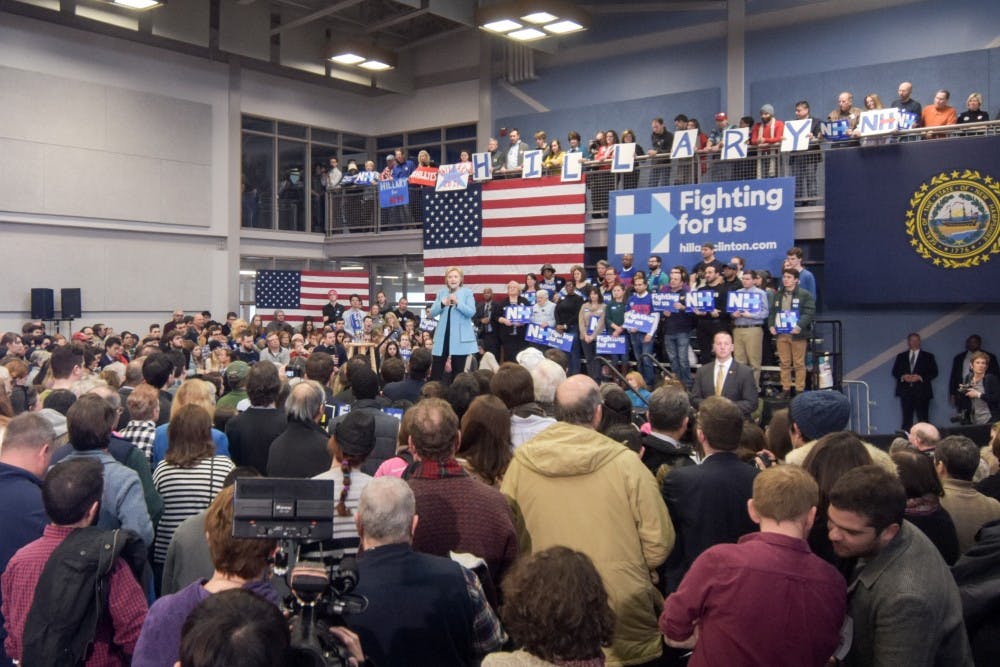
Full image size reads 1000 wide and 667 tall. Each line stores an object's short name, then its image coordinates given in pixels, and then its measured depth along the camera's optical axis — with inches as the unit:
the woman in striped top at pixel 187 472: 147.0
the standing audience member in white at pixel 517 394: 161.9
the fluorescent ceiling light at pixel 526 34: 650.8
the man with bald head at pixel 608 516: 120.3
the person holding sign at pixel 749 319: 451.5
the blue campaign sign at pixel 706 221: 505.7
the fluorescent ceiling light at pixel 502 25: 629.7
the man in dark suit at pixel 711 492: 124.9
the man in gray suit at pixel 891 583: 91.0
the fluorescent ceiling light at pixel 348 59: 750.5
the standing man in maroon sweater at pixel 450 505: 115.1
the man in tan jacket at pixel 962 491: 143.6
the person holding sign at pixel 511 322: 545.6
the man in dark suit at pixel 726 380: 289.7
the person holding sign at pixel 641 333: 481.4
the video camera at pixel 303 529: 73.4
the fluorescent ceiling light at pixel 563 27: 635.9
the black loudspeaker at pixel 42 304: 625.0
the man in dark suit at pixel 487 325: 567.8
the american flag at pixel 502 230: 599.5
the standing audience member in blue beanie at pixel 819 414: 142.5
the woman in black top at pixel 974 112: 463.8
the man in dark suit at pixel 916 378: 502.6
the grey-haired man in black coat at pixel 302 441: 161.8
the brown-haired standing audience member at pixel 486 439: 141.2
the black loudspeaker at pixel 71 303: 641.6
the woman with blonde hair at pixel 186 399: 179.5
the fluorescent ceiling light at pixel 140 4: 590.6
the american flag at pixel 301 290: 761.0
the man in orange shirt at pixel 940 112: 470.9
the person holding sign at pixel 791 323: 438.6
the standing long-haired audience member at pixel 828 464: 111.9
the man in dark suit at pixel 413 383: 239.5
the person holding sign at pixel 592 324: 497.4
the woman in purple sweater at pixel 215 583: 90.4
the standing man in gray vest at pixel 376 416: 182.5
